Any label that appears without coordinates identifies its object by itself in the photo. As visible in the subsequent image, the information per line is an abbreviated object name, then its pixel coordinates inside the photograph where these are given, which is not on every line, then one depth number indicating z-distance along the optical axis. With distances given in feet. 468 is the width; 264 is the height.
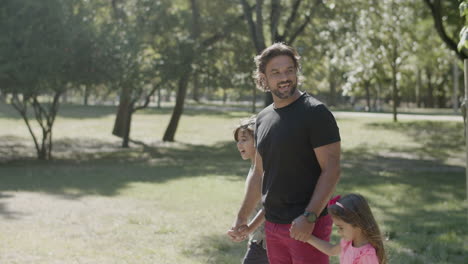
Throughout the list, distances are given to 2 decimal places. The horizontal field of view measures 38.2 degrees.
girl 11.02
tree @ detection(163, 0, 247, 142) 74.74
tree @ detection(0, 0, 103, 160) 54.95
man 11.27
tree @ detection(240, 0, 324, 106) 61.29
